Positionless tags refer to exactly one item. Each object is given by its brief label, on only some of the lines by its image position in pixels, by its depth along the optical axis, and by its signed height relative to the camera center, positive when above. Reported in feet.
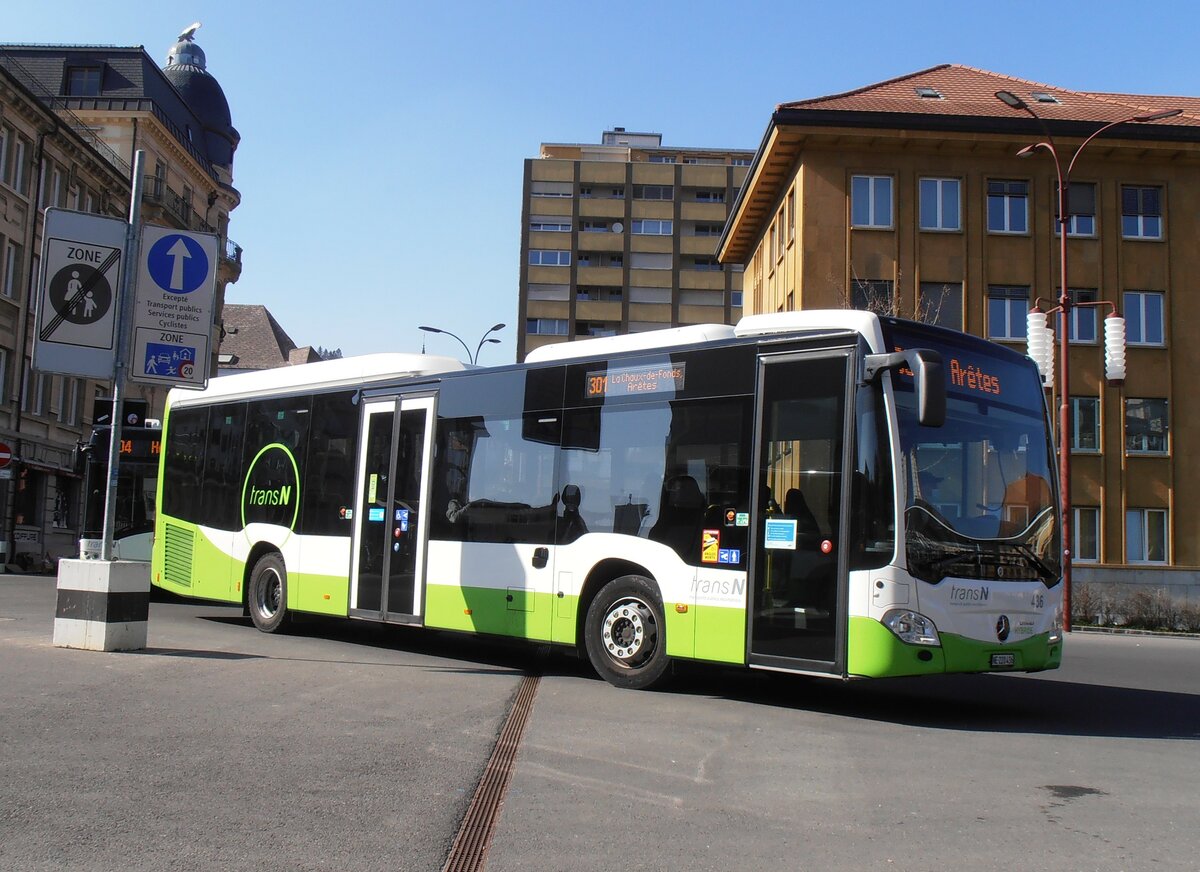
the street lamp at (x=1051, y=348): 68.59 +11.36
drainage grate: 16.69 -4.67
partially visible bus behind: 72.23 +0.73
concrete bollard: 37.50 -3.23
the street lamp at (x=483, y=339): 148.15 +22.79
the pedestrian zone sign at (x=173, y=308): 40.83 +6.66
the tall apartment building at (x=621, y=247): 293.64 +67.12
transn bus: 29.37 +0.69
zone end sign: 39.37 +6.78
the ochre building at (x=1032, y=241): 118.11 +29.81
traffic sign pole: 38.91 +6.15
